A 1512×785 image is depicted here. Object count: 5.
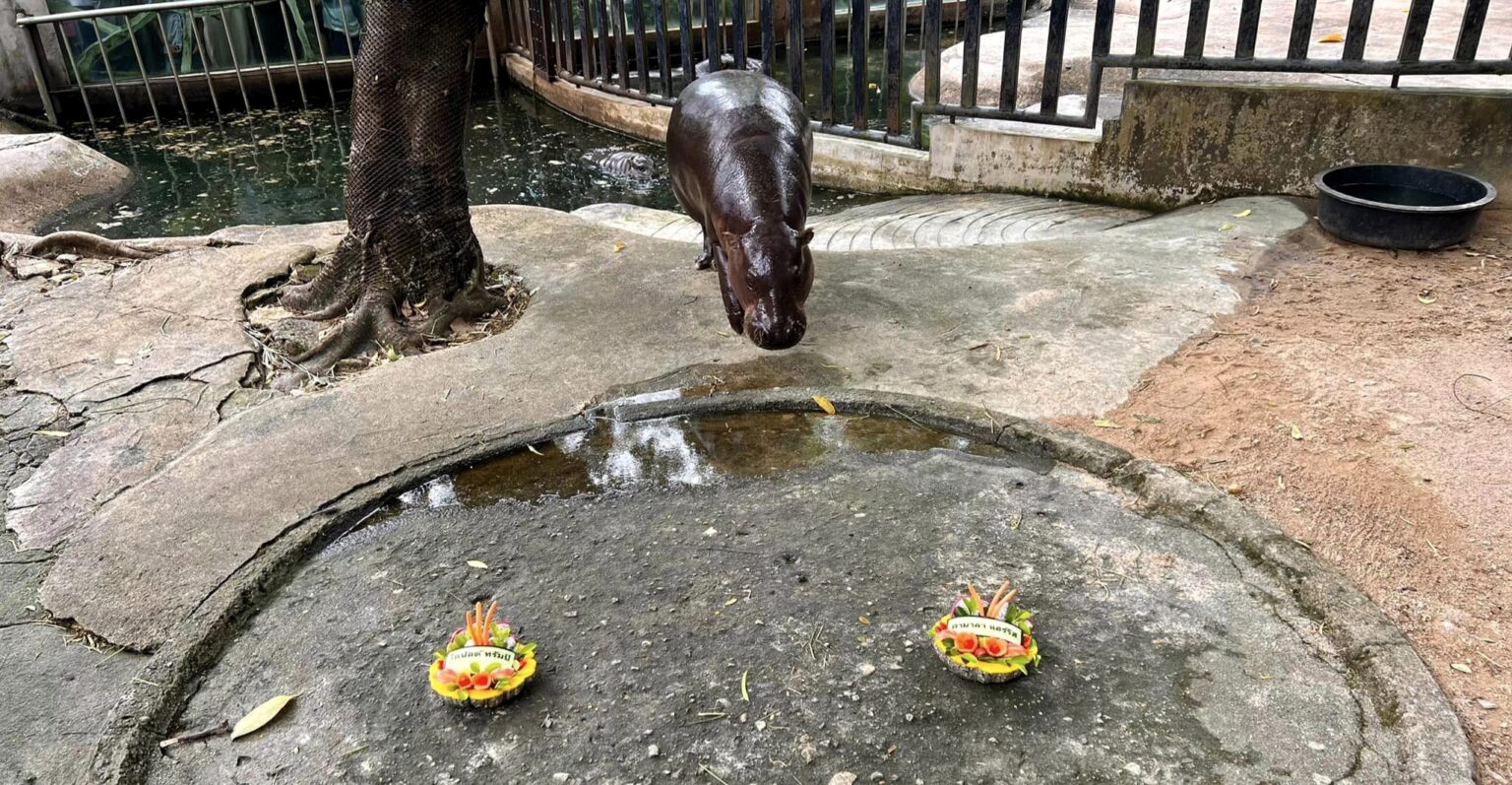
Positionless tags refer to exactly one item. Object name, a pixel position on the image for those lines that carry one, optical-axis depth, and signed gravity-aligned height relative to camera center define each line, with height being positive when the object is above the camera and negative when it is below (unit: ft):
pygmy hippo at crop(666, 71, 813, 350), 13.92 -3.50
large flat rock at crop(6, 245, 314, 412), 15.19 -5.63
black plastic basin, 17.01 -4.77
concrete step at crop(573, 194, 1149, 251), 21.17 -6.00
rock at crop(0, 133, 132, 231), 27.02 -5.48
